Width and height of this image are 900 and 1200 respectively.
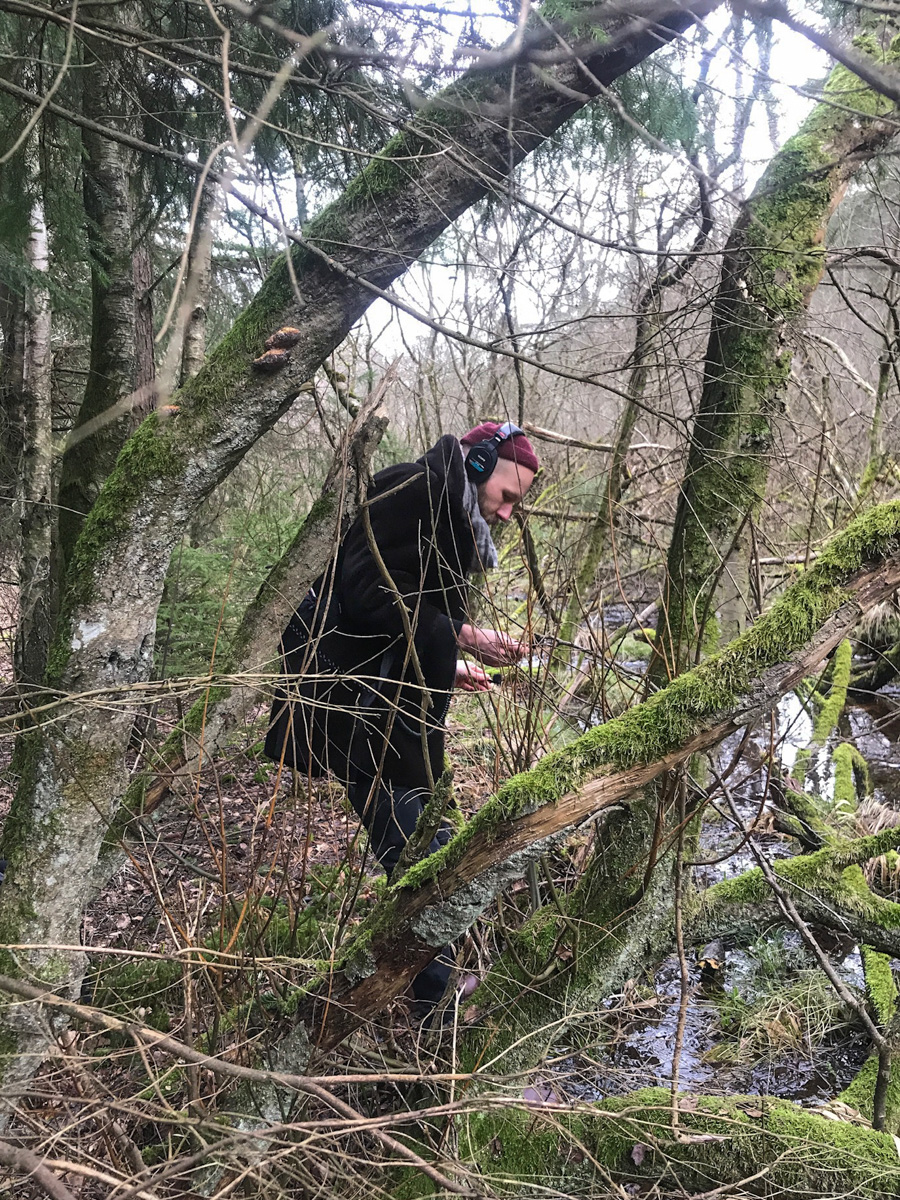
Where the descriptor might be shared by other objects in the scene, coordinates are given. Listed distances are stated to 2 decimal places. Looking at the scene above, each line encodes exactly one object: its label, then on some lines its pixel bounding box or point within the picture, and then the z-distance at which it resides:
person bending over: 2.56
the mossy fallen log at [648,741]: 1.85
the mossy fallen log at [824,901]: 2.85
